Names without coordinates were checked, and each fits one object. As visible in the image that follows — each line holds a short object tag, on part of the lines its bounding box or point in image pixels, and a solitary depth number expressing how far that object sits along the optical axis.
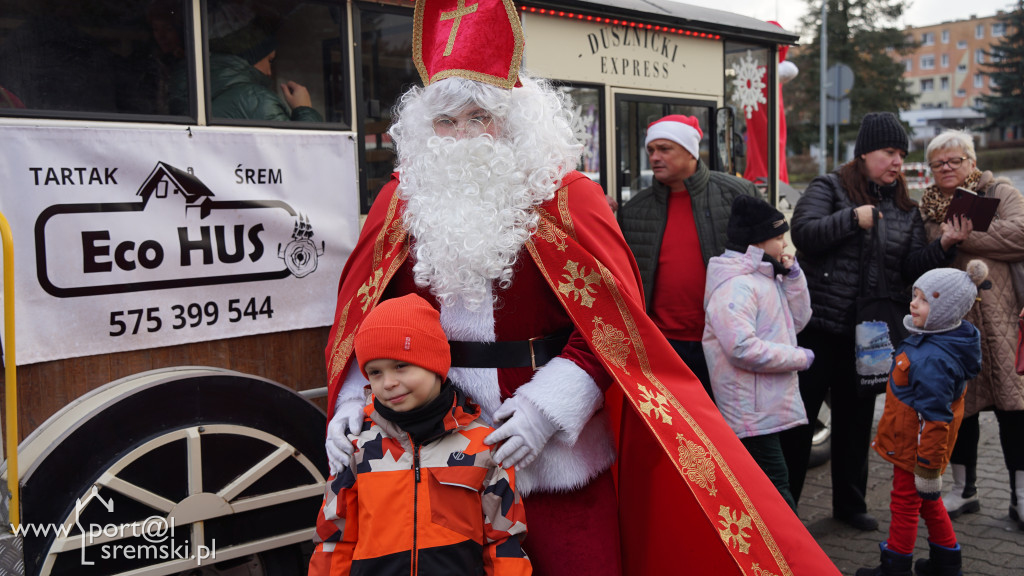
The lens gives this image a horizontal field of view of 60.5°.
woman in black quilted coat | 4.20
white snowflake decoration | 5.60
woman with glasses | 4.36
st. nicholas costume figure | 2.37
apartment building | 77.00
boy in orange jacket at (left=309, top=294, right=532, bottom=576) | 2.09
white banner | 2.79
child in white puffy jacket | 3.68
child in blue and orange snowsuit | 3.54
